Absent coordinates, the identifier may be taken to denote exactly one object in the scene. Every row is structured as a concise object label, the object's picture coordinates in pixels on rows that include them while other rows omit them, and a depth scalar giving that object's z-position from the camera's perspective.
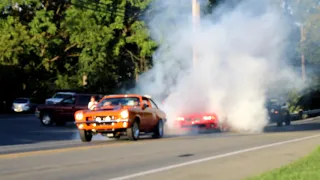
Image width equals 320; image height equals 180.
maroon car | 37.59
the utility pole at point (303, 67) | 41.78
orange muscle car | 22.36
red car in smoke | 29.23
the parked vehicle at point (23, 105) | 55.56
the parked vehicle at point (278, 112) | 34.30
